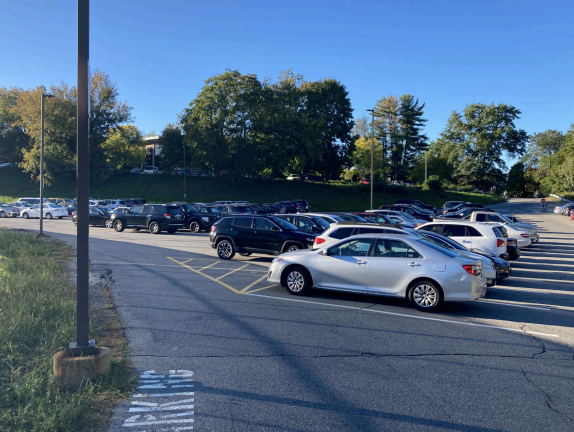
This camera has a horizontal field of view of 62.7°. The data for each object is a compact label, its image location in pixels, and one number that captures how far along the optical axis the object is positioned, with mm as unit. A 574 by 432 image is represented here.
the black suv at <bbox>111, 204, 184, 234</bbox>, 27391
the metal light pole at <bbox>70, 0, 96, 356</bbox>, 5527
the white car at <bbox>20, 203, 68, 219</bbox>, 42031
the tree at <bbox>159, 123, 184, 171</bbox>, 66625
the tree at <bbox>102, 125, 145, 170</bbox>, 70250
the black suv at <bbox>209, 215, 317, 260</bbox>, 15914
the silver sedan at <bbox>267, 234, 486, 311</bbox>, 9242
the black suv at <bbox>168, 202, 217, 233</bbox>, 28984
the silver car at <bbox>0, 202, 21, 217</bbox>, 44188
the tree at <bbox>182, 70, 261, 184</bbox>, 54906
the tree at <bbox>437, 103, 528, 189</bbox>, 82688
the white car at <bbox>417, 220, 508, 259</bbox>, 15250
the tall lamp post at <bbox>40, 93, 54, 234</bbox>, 23109
